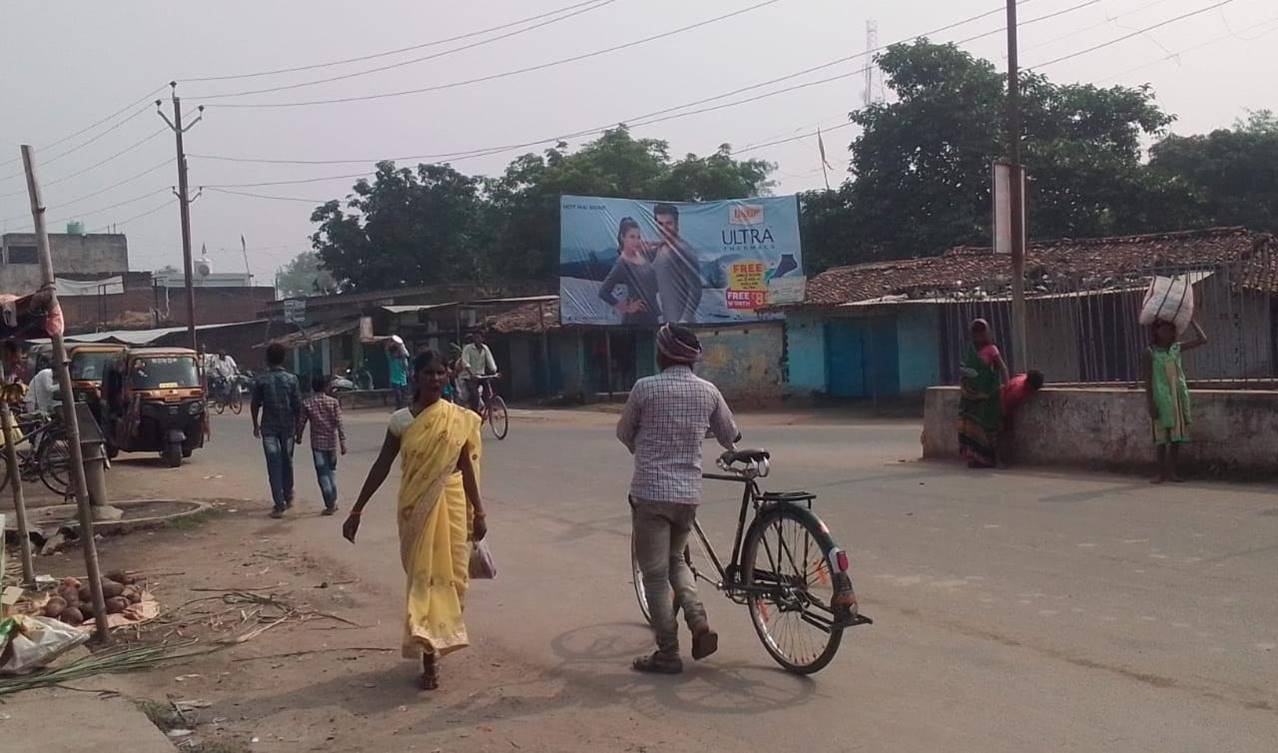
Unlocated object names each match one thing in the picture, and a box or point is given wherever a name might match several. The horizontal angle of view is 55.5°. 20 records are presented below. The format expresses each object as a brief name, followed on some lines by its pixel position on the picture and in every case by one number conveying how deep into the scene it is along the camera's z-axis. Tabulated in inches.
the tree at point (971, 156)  1517.0
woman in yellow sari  233.8
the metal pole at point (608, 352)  1352.1
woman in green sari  528.1
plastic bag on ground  248.1
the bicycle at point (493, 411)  816.3
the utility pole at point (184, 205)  1505.9
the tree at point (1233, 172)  1616.6
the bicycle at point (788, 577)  220.4
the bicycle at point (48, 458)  612.1
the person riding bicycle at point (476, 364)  797.9
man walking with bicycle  235.5
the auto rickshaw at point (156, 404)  779.4
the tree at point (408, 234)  2016.5
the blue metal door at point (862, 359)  1138.0
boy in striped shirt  494.6
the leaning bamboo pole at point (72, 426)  277.9
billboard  1293.1
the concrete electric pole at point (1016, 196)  595.2
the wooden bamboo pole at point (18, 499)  341.3
